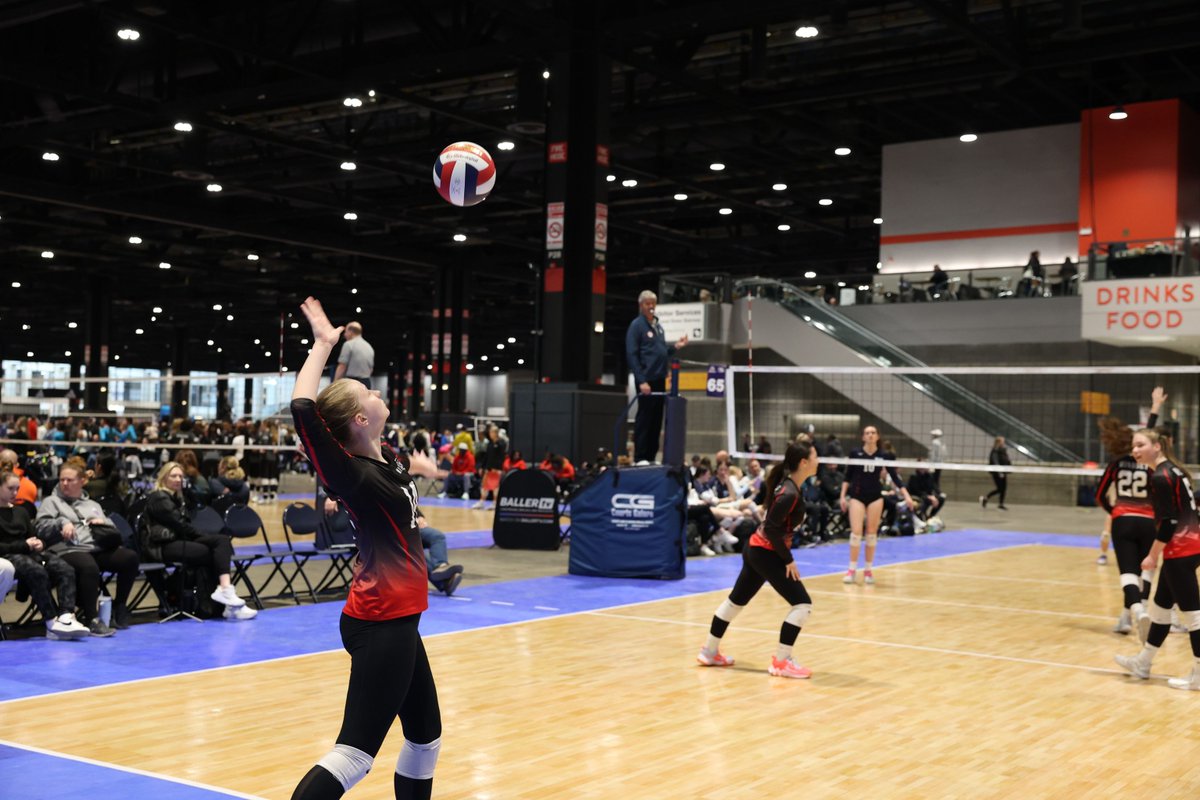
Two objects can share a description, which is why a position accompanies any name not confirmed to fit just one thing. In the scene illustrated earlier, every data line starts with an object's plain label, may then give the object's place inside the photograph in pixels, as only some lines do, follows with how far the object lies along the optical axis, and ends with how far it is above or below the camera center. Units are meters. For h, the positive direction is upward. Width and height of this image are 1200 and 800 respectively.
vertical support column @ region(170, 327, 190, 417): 44.56 +0.67
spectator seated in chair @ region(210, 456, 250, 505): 14.02 -0.70
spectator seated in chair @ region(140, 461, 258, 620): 8.96 -0.91
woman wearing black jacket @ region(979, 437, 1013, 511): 22.25 -0.44
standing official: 12.31 +0.81
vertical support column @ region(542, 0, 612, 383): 16.14 +3.13
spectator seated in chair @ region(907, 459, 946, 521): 20.45 -0.95
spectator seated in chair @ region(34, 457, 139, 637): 8.30 -0.86
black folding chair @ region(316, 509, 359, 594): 10.30 -1.07
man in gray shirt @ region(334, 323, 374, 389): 11.62 +0.66
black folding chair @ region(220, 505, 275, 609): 9.72 -0.90
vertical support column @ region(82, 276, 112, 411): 38.59 +2.81
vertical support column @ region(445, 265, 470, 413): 36.25 +2.92
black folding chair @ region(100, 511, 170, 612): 8.95 -1.10
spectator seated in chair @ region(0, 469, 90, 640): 8.03 -1.02
